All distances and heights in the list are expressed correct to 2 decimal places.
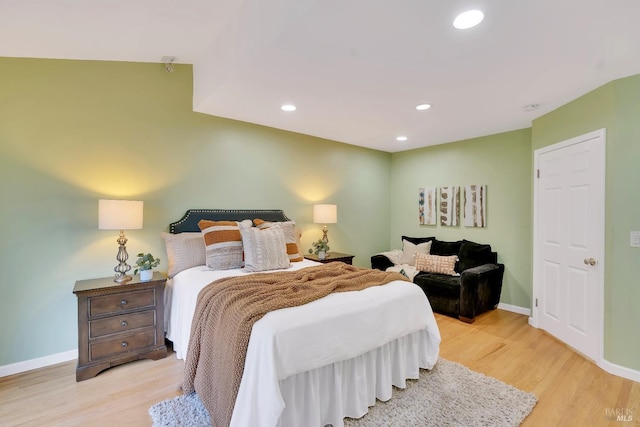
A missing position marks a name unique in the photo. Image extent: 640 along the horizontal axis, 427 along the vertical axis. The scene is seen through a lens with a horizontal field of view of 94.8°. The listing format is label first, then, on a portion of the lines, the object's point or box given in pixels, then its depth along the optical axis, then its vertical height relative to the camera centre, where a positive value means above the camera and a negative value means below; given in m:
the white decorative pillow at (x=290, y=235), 3.37 -0.24
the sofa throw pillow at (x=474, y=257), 4.10 -0.58
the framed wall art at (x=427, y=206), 4.83 +0.16
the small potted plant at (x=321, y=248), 3.98 -0.46
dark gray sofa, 3.57 -0.87
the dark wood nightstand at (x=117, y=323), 2.35 -0.92
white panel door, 2.65 -0.26
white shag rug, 1.86 -1.30
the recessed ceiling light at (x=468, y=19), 1.64 +1.13
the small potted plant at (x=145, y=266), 2.64 -0.47
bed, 1.49 -0.84
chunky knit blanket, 1.60 -0.62
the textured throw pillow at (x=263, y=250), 2.83 -0.35
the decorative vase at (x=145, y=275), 2.63 -0.55
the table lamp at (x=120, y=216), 2.49 -0.02
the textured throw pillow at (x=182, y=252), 2.91 -0.38
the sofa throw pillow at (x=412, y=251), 4.57 -0.56
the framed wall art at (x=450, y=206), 4.57 +0.15
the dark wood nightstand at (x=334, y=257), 3.93 -0.59
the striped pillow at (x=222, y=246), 2.85 -0.31
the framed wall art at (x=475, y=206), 4.28 +0.14
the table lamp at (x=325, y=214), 4.17 +0.01
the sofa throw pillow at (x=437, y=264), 4.04 -0.68
